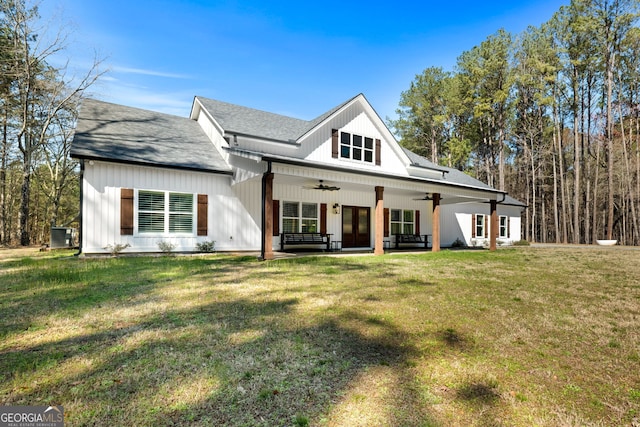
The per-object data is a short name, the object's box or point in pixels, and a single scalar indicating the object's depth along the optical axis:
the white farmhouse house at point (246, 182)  9.89
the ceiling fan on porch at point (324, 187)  12.90
